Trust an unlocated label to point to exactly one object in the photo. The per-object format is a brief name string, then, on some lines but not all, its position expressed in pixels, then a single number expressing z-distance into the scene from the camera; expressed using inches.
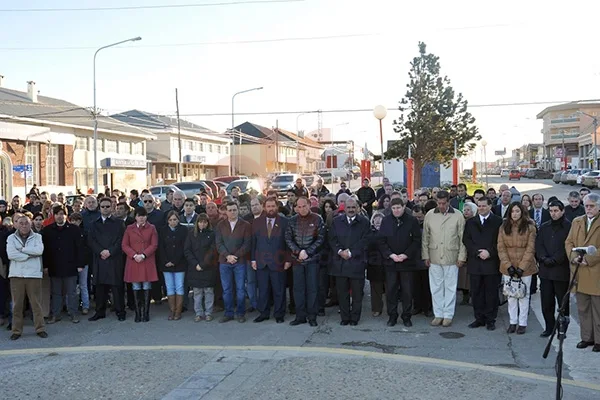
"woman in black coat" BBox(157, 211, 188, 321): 393.7
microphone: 233.5
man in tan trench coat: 299.9
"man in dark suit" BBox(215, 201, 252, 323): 388.8
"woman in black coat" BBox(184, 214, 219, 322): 389.7
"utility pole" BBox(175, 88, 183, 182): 1998.0
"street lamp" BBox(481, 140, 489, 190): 1585.9
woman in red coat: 391.2
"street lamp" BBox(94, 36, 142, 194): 1527.2
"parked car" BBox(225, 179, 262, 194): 1313.7
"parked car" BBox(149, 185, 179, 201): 1158.6
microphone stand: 205.0
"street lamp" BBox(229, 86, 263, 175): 2010.1
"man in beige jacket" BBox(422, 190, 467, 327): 362.9
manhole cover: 335.3
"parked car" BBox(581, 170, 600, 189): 1956.0
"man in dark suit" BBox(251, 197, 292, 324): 382.6
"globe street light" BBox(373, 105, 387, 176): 735.1
